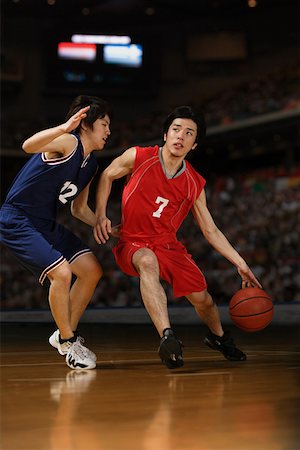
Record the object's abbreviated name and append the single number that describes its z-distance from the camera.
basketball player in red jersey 10.07
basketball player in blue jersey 9.49
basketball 10.23
